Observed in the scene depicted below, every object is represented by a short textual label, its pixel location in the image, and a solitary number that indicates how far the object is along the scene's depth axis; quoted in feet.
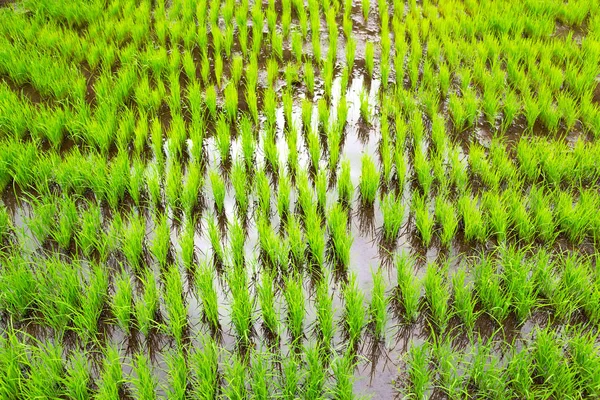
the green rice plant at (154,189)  8.25
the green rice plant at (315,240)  7.23
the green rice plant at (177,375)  5.40
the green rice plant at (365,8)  15.02
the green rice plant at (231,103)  10.40
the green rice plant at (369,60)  12.37
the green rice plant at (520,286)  6.45
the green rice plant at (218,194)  8.30
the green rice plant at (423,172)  8.56
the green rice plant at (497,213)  7.57
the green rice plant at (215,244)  7.33
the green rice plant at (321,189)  8.28
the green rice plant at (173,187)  8.25
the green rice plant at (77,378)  5.38
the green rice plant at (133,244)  7.10
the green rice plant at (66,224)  7.34
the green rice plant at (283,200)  8.13
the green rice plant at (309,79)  11.48
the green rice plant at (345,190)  8.50
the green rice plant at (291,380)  5.52
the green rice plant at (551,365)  5.54
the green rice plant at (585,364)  5.51
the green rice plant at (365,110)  10.53
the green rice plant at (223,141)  9.36
